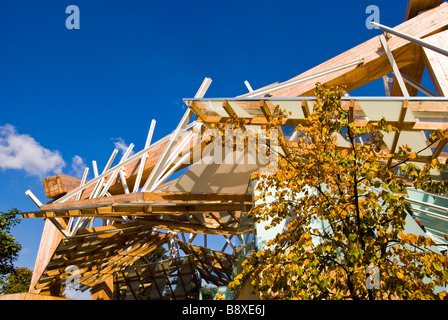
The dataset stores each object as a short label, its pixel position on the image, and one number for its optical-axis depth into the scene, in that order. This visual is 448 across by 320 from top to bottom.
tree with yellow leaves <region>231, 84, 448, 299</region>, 3.41
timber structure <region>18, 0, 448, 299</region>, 5.83
